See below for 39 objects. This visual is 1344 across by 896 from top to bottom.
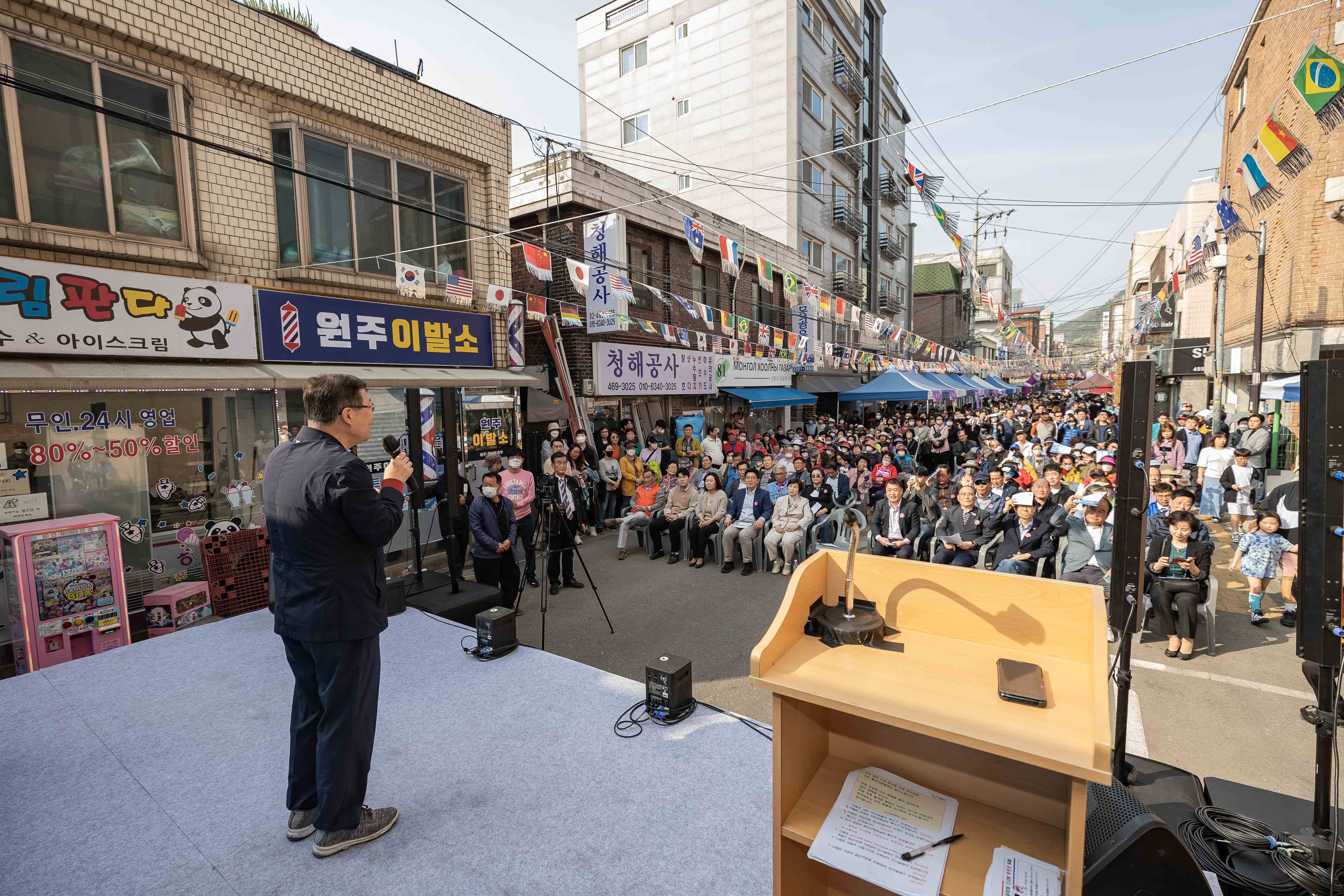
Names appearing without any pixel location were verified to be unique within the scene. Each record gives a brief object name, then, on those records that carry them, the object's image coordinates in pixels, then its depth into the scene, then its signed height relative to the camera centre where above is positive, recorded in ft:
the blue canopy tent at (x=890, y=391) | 69.82 +0.78
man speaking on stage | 9.04 -2.68
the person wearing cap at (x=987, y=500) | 29.09 -5.10
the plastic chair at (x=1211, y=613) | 20.56 -7.76
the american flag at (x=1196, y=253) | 38.40 +8.73
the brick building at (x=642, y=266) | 46.50 +12.68
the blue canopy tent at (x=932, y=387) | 72.54 +1.10
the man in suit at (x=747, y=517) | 30.73 -6.02
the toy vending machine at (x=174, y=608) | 21.50 -6.81
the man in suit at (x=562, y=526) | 26.22 -5.33
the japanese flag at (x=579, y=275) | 33.78 +7.48
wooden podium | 5.69 -3.12
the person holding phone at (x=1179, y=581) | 20.35 -6.56
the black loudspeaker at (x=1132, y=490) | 11.29 -1.88
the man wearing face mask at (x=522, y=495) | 26.96 -3.91
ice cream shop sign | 20.27 +3.91
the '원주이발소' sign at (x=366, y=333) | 27.43 +4.07
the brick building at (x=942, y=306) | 162.40 +25.15
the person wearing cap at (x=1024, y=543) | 24.94 -6.27
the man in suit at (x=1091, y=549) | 22.82 -6.01
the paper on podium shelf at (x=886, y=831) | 5.89 -4.58
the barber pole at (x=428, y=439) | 28.89 -1.42
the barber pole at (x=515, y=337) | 38.83 +4.58
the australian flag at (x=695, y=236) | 38.29 +10.78
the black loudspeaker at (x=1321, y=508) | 9.26 -1.91
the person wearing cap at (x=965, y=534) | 27.40 -6.33
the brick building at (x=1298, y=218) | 42.24 +12.50
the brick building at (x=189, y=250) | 21.21 +6.95
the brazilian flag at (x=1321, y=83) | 19.26 +9.65
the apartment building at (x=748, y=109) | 74.49 +39.08
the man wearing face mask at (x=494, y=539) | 24.21 -5.24
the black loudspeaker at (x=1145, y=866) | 6.30 -4.99
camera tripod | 23.20 -5.07
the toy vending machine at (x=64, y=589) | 17.93 -5.15
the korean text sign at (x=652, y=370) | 46.93 +2.89
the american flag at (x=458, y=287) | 29.30 +5.98
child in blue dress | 22.39 -6.19
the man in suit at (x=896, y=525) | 28.68 -6.15
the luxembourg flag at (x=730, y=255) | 43.06 +10.60
